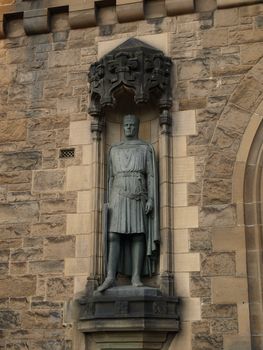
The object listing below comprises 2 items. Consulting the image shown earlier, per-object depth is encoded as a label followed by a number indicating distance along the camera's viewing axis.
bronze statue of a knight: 7.01
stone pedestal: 6.61
